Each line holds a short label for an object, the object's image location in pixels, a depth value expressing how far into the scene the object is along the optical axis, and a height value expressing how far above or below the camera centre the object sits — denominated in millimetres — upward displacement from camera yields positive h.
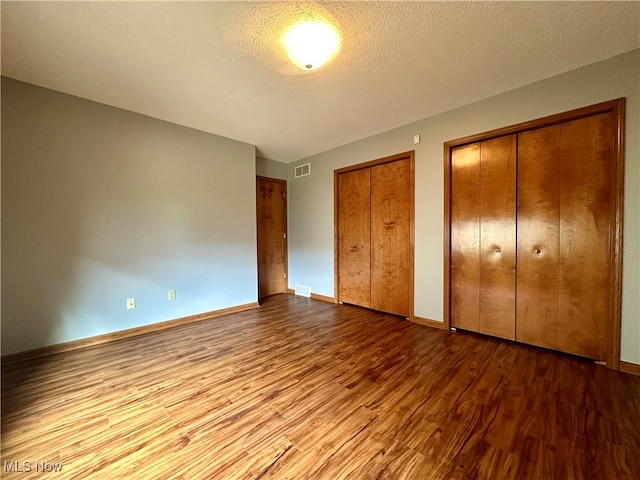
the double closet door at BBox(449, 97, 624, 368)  1990 -12
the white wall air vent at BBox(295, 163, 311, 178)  4355 +1197
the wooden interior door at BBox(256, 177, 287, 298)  4438 -9
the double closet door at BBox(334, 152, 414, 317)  3207 -7
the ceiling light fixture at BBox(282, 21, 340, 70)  1586 +1326
